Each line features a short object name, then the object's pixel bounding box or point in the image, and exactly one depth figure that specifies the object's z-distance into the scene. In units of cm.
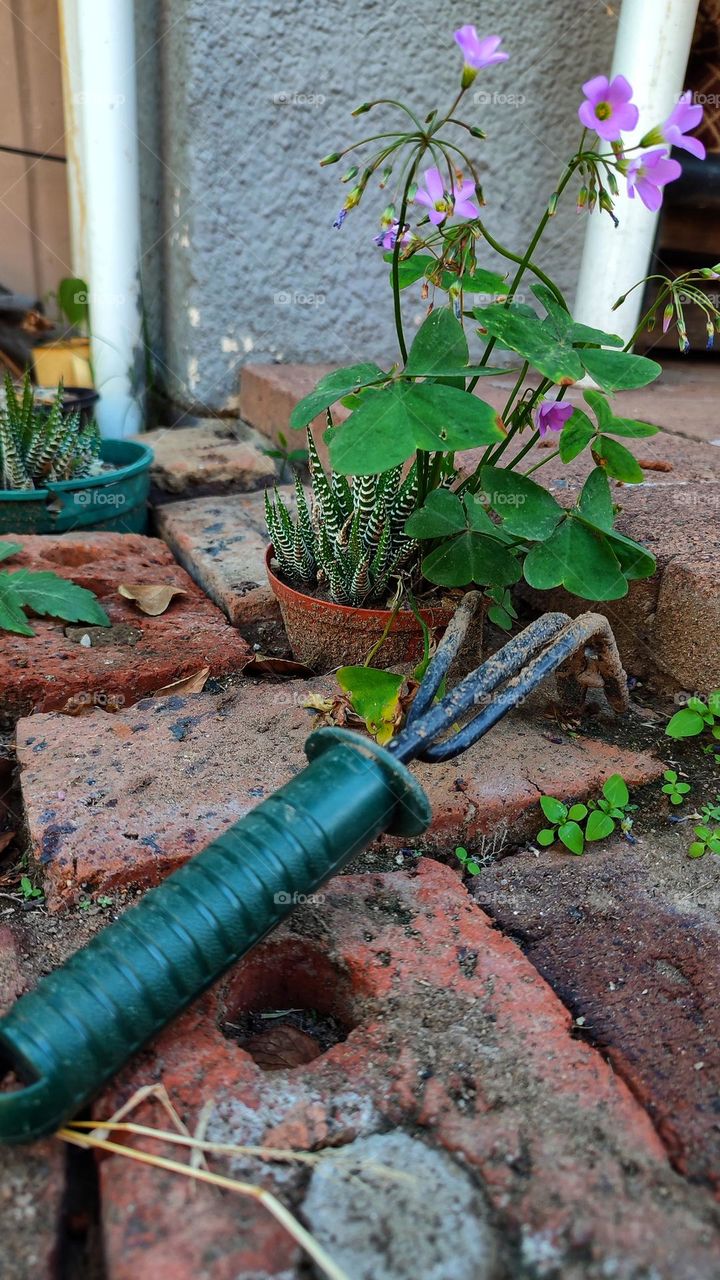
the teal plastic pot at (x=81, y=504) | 71
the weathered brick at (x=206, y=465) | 87
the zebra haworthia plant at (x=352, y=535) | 51
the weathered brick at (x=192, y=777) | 43
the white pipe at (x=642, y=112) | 82
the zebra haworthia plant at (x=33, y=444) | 71
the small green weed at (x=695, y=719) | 49
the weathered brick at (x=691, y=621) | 51
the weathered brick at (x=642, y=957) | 35
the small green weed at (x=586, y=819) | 45
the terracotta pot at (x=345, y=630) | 52
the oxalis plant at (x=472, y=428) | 42
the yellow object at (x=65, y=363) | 96
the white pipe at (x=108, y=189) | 86
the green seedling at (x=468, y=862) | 45
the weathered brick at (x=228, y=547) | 64
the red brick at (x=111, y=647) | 55
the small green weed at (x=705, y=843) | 44
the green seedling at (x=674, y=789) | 47
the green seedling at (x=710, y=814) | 46
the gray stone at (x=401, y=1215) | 30
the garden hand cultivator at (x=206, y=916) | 32
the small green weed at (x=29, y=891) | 43
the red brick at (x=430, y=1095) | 30
